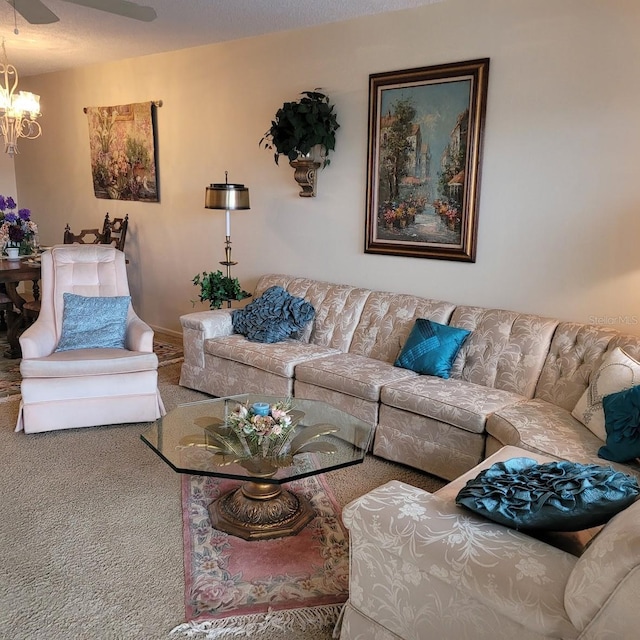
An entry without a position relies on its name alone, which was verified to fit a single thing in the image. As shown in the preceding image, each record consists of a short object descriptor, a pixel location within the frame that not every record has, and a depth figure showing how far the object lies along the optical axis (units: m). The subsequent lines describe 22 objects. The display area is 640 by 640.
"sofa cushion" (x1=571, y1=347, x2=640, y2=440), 2.53
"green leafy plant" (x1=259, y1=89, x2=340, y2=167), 4.05
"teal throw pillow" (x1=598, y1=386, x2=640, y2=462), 2.28
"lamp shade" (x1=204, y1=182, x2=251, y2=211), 4.34
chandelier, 4.34
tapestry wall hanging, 5.64
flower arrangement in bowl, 2.37
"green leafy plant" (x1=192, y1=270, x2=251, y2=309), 4.55
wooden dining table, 4.71
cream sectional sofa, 2.83
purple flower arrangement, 5.16
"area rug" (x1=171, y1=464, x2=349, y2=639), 2.01
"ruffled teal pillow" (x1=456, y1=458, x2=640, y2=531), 1.54
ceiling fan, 3.77
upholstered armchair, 3.44
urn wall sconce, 4.24
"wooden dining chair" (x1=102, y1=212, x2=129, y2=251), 5.85
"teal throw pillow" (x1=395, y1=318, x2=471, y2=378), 3.34
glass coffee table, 2.34
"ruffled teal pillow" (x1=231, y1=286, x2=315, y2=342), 4.07
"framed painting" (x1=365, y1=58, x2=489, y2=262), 3.56
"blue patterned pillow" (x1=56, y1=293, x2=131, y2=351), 3.78
